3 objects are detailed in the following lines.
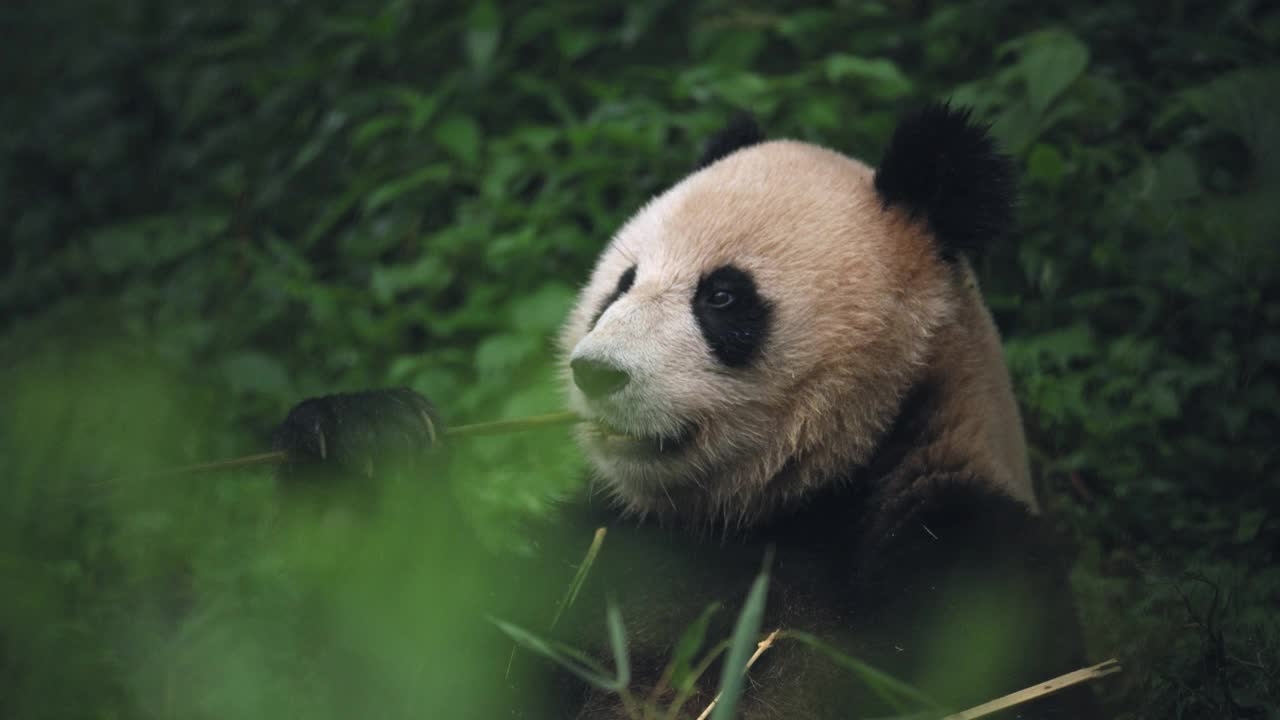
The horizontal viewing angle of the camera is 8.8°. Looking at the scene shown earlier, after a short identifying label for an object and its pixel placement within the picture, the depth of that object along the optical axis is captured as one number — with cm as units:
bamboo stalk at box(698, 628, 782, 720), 647
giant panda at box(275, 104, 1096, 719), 649
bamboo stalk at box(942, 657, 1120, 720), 643
